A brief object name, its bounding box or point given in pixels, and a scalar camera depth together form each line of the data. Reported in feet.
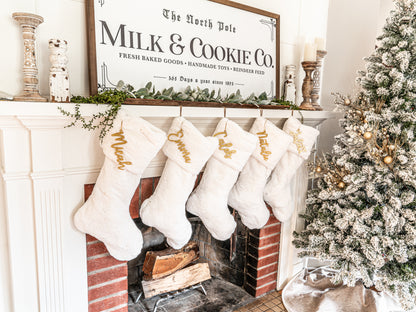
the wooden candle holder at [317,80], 6.15
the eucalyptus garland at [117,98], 3.86
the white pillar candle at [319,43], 6.09
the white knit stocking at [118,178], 3.98
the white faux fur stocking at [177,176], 4.50
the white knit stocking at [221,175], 4.93
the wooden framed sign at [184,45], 4.19
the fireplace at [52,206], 3.66
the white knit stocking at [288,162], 5.70
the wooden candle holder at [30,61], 3.48
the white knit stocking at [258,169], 5.34
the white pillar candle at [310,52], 5.72
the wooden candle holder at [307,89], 5.88
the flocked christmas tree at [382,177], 4.97
